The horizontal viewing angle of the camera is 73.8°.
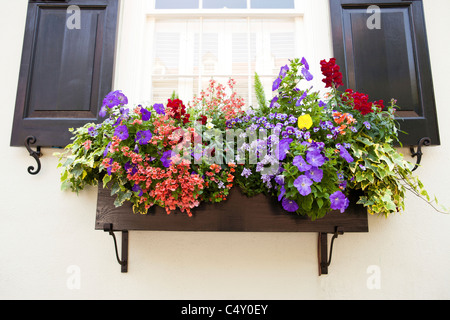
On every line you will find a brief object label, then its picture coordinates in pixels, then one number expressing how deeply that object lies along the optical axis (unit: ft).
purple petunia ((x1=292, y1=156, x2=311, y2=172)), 4.01
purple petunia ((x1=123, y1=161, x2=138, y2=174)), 4.32
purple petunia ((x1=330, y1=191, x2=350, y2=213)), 4.09
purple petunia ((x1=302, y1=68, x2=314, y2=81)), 4.69
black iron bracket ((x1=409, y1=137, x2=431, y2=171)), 5.35
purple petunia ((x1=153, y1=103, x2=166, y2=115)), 4.61
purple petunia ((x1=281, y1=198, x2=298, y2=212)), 4.29
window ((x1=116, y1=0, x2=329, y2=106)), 6.23
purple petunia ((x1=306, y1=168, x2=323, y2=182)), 4.03
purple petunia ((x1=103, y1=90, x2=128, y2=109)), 4.74
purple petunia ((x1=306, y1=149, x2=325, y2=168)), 4.02
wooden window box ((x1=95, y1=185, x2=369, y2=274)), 4.55
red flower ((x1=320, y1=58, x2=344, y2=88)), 4.69
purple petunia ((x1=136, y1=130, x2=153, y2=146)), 4.30
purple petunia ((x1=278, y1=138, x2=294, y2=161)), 4.18
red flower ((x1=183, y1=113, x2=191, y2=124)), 4.65
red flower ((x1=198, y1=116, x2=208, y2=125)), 4.68
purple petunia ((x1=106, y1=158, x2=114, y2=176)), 4.31
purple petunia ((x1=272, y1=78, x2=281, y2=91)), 4.68
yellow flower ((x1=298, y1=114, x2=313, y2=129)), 4.33
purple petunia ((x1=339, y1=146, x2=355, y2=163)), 4.20
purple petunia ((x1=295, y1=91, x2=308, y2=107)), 4.59
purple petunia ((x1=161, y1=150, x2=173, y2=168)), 4.23
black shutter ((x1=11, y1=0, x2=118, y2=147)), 5.53
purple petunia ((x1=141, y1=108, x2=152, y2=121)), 4.49
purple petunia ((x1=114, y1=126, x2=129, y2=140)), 4.31
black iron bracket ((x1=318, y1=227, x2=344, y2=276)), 5.16
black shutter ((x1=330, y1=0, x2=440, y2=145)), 5.55
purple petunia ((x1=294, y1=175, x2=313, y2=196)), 3.93
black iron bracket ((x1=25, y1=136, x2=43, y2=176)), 5.46
